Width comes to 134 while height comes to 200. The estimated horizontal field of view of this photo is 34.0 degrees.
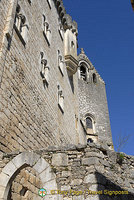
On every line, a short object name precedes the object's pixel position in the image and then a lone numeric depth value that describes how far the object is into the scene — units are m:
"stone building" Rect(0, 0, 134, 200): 4.72
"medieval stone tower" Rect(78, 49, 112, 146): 23.18
